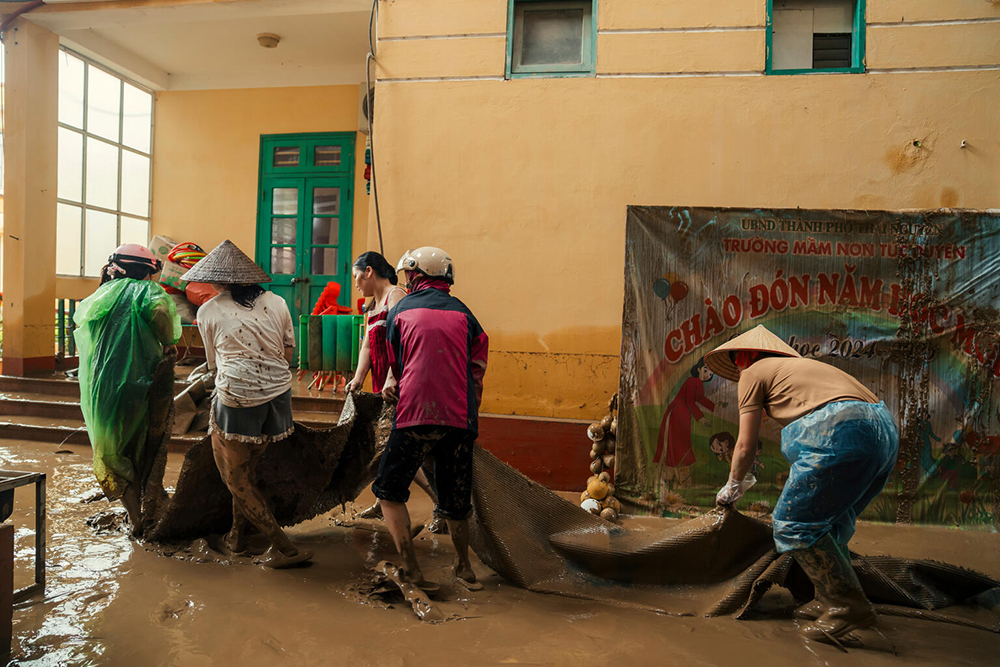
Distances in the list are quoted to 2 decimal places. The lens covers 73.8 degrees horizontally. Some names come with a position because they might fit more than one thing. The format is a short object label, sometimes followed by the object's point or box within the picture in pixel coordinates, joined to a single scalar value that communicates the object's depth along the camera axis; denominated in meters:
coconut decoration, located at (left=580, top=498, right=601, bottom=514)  4.54
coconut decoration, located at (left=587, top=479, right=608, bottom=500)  4.64
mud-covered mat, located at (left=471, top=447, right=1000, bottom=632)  3.19
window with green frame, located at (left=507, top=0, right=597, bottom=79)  5.75
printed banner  4.40
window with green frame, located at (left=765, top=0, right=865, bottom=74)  5.56
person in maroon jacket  3.21
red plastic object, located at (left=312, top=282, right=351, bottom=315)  7.61
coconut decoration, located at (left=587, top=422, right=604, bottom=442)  5.00
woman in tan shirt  2.87
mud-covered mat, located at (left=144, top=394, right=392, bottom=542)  3.76
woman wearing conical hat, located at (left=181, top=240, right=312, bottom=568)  3.50
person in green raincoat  3.86
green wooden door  9.00
